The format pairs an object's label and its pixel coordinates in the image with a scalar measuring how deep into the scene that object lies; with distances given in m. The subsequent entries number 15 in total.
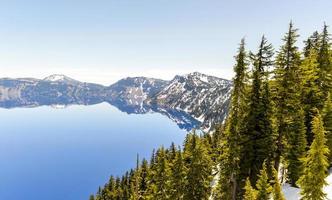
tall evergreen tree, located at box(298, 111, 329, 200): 22.52
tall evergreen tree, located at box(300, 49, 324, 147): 42.03
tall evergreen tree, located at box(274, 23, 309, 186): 34.78
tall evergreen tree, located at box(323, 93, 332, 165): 37.00
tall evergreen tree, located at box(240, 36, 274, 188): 34.88
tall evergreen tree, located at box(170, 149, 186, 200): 42.83
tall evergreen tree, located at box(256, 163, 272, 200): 25.00
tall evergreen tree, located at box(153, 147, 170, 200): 47.21
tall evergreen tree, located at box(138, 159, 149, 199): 77.19
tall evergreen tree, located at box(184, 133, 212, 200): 40.19
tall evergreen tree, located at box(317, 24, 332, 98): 46.62
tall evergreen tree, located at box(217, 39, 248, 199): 34.31
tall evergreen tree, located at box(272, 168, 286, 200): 22.03
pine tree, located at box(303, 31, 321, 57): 61.34
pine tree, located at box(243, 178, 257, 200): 25.27
